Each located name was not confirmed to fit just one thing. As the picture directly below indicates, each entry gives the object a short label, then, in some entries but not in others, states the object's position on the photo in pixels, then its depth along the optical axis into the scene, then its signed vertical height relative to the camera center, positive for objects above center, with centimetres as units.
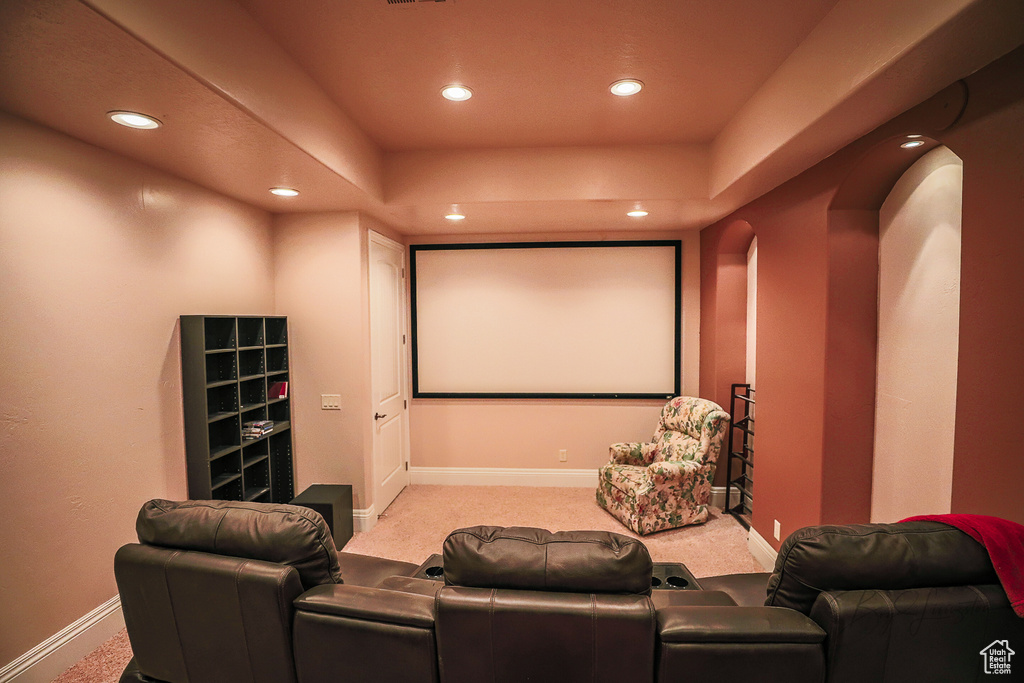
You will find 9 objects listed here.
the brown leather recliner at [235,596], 127 -82
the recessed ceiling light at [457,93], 231 +117
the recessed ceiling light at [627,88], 225 +117
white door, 374 -45
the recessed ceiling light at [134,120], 181 +82
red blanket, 112 -60
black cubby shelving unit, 266 -58
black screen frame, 424 +16
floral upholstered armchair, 344 -127
